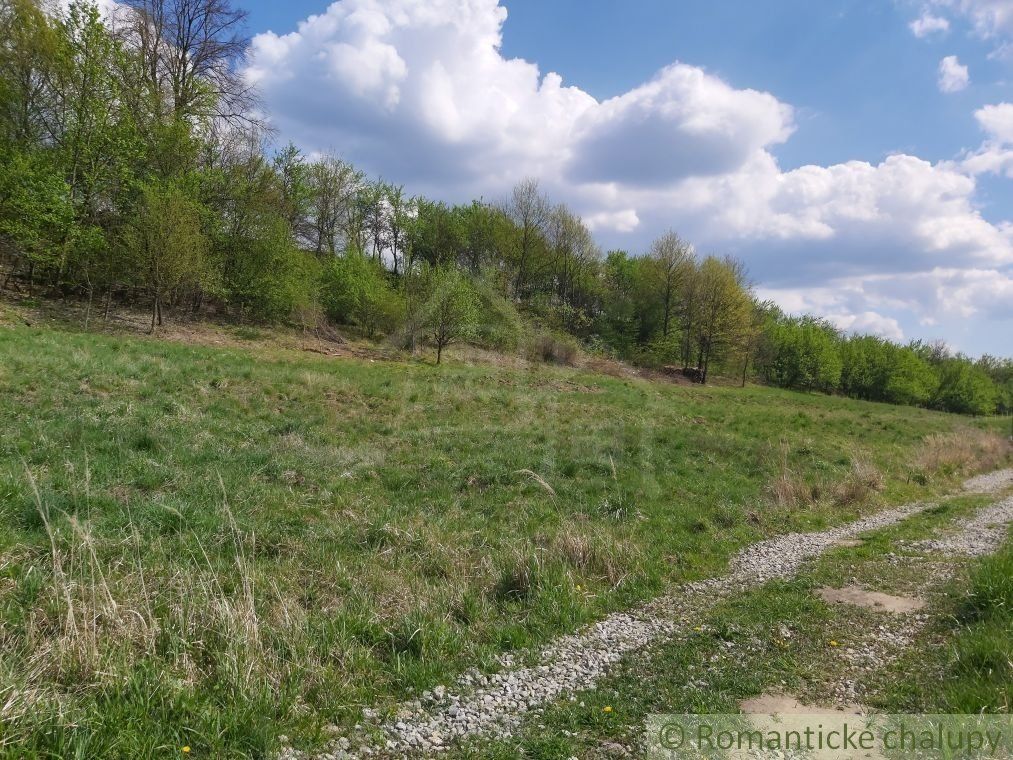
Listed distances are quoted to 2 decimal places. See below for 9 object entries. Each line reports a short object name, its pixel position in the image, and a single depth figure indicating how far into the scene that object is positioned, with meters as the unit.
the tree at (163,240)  27.38
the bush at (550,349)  41.94
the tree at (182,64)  33.09
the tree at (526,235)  57.41
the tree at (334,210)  51.06
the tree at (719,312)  53.97
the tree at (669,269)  58.88
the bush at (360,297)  40.66
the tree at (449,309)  36.88
